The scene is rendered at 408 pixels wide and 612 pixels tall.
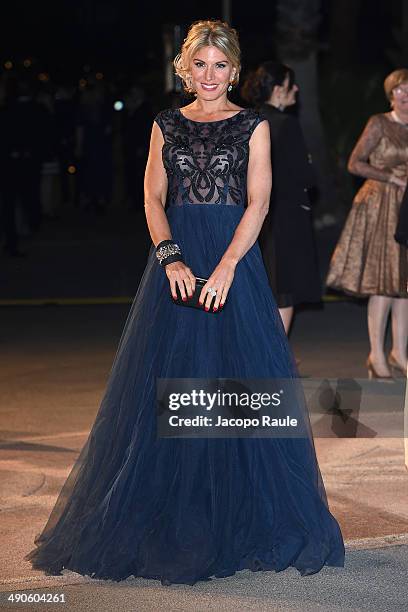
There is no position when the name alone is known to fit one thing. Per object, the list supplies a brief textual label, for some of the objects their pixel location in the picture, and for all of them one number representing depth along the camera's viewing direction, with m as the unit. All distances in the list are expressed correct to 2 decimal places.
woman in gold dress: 17.24
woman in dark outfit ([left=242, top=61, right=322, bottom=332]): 16.84
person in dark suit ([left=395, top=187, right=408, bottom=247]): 14.15
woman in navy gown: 10.08
